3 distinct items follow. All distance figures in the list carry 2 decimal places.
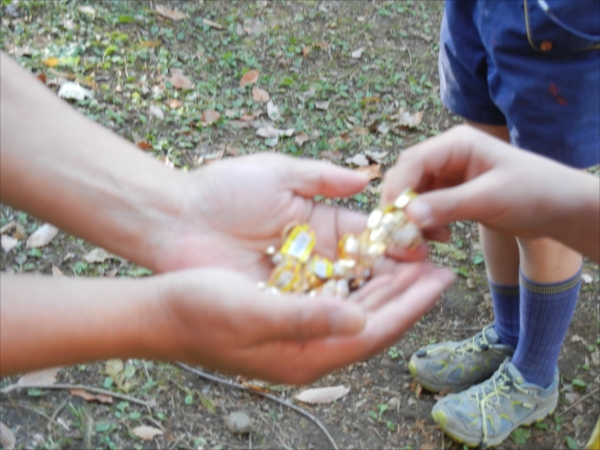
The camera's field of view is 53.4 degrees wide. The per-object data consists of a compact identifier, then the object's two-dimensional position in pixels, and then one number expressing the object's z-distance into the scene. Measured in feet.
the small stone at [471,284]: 9.20
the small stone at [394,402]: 7.77
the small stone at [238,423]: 7.20
